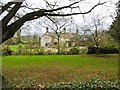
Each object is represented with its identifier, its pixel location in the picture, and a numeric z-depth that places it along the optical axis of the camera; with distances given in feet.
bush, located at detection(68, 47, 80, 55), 66.15
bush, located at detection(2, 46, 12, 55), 61.44
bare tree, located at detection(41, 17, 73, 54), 58.16
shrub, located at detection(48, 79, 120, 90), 14.35
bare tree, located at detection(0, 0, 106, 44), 20.66
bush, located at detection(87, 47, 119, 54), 64.49
